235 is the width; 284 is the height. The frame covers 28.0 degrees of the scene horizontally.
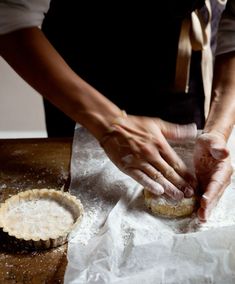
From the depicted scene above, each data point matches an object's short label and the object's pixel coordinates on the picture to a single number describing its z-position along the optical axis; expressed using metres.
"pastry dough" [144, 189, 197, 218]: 1.10
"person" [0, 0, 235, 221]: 1.15
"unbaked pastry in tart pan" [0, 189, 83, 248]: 1.00
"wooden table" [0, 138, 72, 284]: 0.94
